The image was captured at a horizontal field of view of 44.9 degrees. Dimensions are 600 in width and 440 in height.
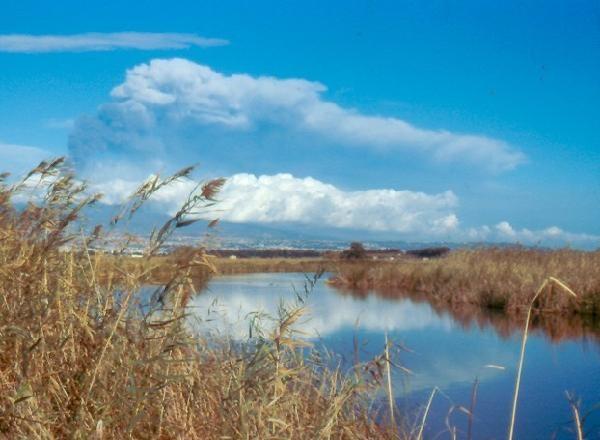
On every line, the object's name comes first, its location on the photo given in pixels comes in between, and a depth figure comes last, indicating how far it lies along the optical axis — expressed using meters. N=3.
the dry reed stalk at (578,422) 2.44
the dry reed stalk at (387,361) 3.08
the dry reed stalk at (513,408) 2.39
